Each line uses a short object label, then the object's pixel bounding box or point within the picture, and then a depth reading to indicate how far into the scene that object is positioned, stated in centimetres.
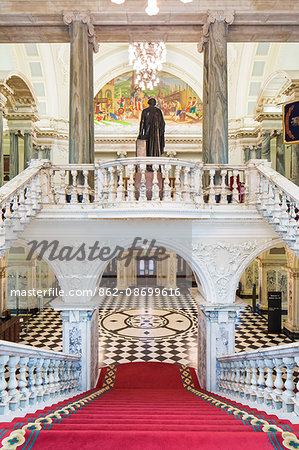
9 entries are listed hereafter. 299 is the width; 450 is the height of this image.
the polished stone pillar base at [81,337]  762
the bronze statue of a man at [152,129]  844
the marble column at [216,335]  754
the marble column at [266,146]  1605
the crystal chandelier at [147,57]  1477
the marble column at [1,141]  1159
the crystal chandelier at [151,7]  443
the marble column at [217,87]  816
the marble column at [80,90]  820
